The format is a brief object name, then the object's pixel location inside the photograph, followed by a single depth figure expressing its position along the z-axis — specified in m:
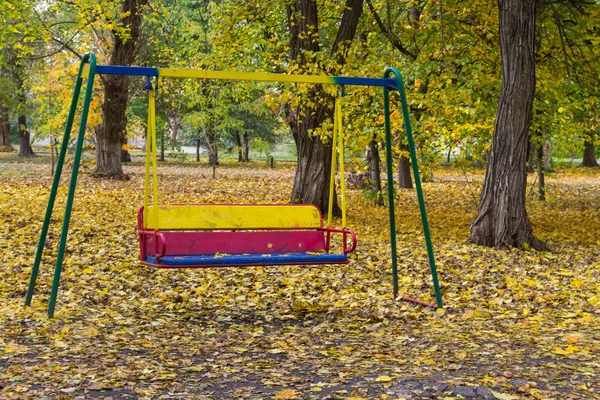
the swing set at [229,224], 5.98
